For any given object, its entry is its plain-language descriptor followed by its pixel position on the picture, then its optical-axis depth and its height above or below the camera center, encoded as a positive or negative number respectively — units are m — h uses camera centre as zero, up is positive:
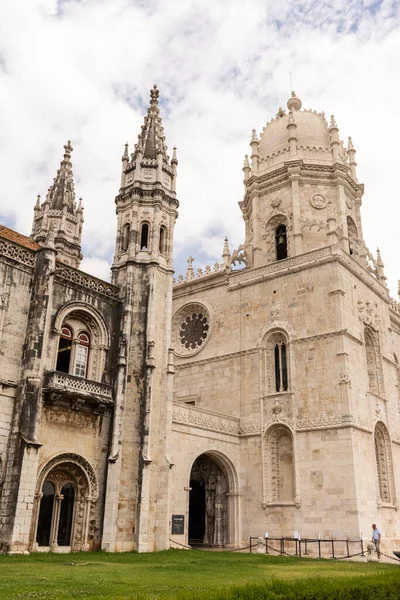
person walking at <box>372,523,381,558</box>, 23.89 -0.79
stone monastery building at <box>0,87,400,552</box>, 21.17 +6.50
